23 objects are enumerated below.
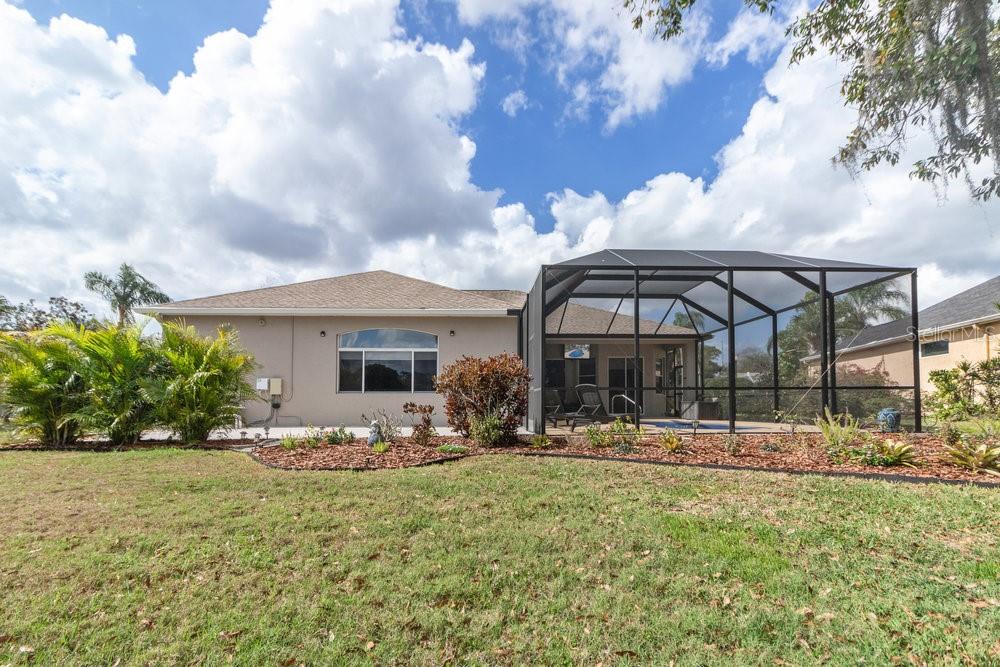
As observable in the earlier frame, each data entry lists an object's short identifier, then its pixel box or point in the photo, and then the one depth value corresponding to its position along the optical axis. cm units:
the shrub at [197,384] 860
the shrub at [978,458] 586
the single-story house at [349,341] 1196
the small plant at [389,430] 849
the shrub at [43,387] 841
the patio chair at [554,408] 1173
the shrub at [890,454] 623
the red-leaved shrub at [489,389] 832
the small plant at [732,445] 727
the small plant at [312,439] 807
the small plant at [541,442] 799
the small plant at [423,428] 836
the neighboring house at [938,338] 962
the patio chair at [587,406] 1107
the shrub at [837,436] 692
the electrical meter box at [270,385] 1169
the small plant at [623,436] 762
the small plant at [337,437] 828
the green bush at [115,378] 847
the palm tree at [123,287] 2320
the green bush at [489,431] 812
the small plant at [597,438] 786
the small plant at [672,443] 746
